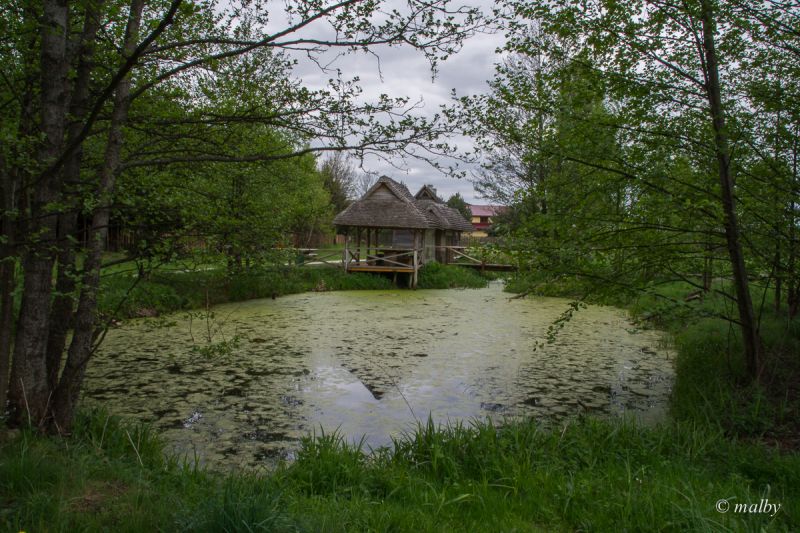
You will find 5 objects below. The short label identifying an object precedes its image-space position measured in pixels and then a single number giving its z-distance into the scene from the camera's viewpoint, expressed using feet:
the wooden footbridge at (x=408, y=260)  69.15
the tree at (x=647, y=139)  16.69
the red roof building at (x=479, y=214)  271.45
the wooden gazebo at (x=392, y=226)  70.44
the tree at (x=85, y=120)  12.48
